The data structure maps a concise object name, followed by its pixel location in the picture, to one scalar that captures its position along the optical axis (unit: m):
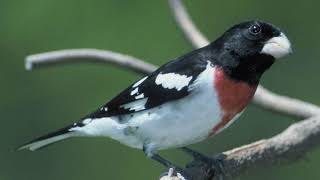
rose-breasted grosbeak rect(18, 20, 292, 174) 3.84
